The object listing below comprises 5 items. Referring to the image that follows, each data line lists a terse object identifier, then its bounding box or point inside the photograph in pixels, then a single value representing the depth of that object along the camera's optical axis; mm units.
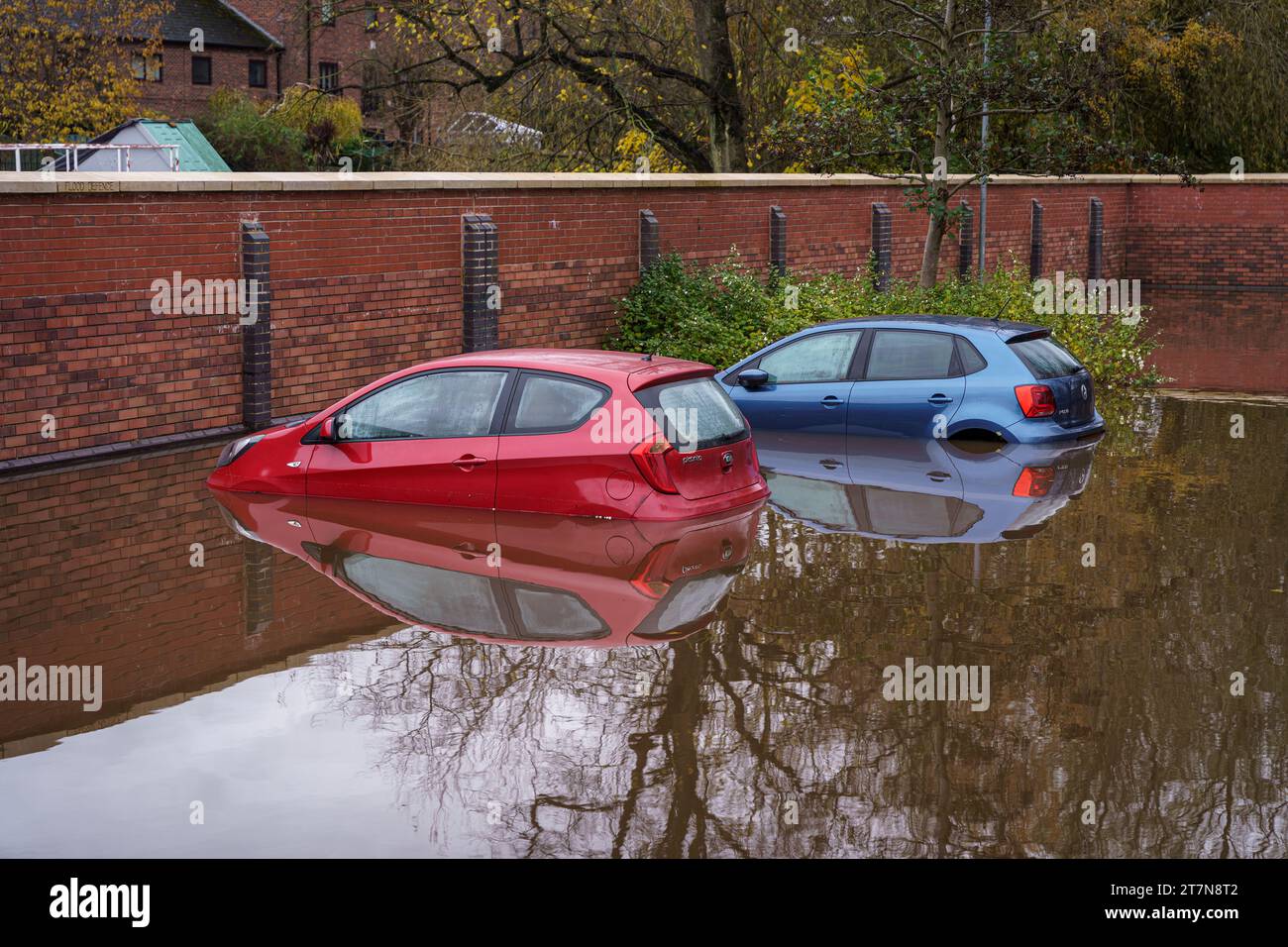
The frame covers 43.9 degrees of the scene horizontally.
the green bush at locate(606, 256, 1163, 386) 21000
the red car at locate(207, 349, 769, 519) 11453
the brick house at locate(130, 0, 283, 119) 70438
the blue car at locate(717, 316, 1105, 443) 15125
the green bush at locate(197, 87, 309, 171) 57156
